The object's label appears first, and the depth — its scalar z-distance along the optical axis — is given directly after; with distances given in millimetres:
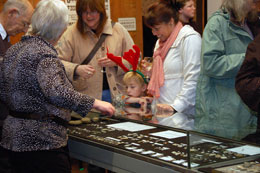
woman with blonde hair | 3293
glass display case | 2229
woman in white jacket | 3551
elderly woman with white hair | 2576
